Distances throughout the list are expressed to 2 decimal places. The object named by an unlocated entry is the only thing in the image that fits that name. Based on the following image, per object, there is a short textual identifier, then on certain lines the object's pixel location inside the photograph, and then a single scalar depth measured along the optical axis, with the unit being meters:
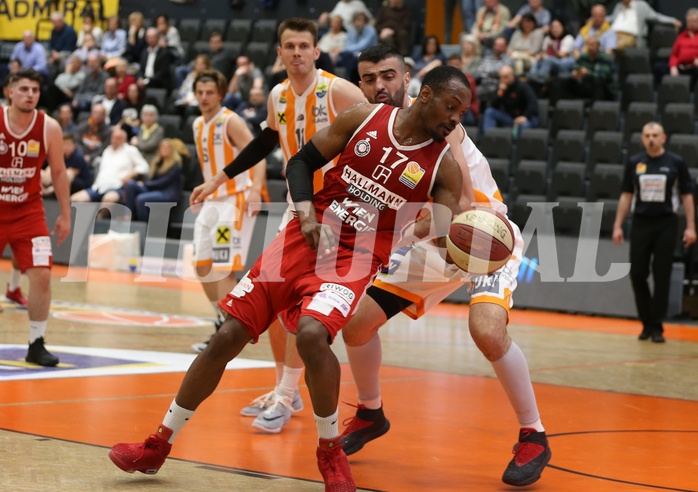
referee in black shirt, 10.91
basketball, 4.79
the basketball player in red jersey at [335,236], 4.45
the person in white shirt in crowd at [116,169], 17.00
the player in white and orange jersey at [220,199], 8.84
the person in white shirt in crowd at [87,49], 21.39
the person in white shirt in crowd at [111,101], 19.41
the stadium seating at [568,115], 15.48
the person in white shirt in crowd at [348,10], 18.91
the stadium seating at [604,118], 15.13
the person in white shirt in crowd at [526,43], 16.36
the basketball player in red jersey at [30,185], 7.57
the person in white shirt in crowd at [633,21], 16.25
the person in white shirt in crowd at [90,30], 21.69
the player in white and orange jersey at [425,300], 4.93
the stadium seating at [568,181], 14.38
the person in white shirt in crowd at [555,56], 16.28
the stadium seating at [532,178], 14.73
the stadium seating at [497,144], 15.29
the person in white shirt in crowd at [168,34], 20.53
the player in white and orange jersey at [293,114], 6.09
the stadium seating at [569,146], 14.95
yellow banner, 22.67
